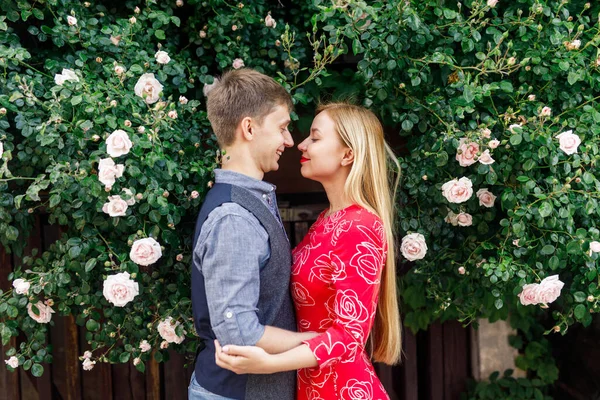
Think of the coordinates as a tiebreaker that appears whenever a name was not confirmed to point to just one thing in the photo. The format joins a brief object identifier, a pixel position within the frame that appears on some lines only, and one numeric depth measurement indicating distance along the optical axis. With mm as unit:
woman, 1804
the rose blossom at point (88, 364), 2270
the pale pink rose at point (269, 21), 2531
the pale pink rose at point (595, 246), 2125
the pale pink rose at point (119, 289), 1976
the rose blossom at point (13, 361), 2248
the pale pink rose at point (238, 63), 2523
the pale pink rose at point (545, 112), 2078
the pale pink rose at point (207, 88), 2377
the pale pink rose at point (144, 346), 2232
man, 1722
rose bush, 2035
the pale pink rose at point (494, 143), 2082
